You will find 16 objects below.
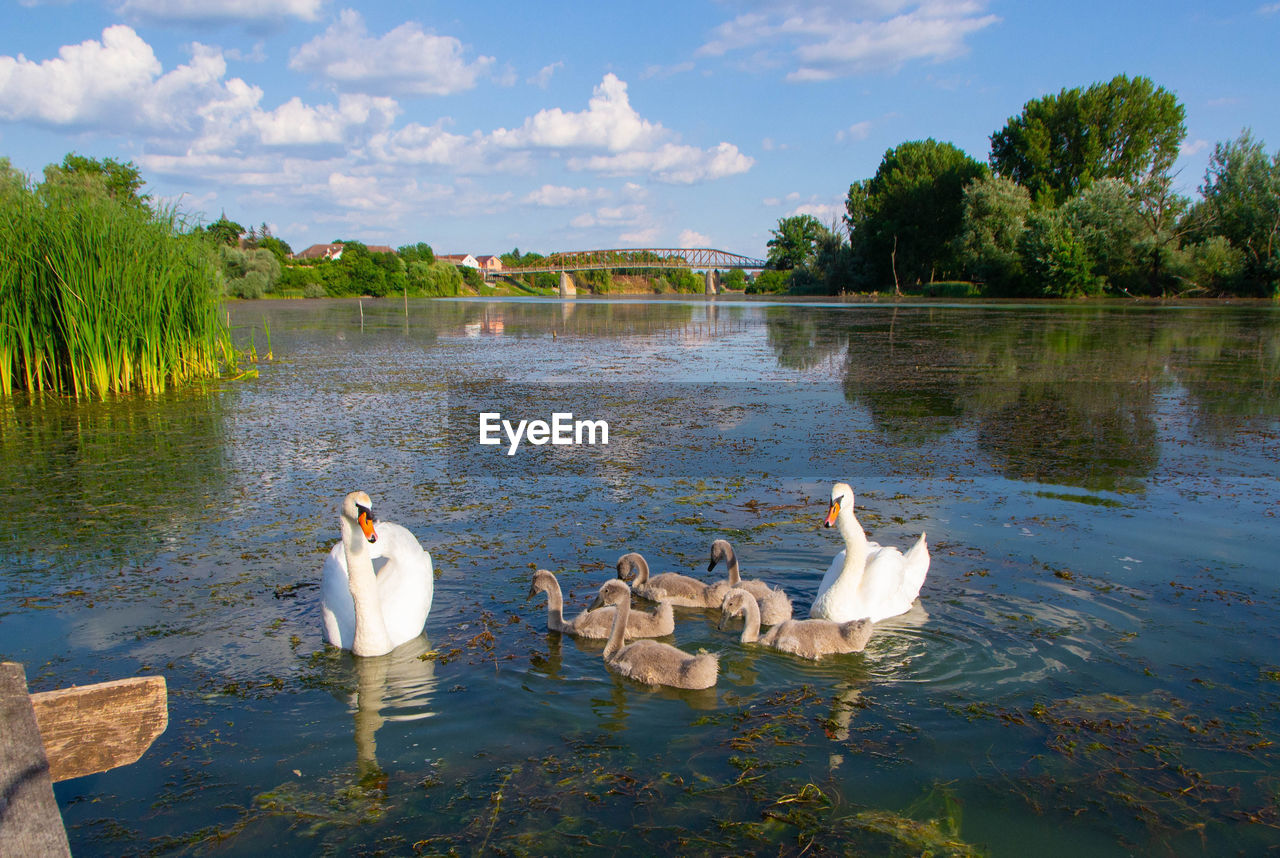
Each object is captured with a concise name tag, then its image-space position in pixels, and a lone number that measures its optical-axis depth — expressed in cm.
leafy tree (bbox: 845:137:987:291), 6756
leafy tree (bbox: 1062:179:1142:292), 4878
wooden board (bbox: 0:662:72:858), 189
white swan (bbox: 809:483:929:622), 526
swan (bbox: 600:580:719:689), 454
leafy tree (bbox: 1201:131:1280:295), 4309
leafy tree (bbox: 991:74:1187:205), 6194
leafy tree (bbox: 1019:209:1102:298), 4919
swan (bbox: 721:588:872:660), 492
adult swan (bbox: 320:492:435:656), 476
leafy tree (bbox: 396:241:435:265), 10738
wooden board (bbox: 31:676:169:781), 218
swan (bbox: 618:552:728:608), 562
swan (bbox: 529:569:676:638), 511
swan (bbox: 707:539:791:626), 540
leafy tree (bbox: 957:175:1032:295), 5334
